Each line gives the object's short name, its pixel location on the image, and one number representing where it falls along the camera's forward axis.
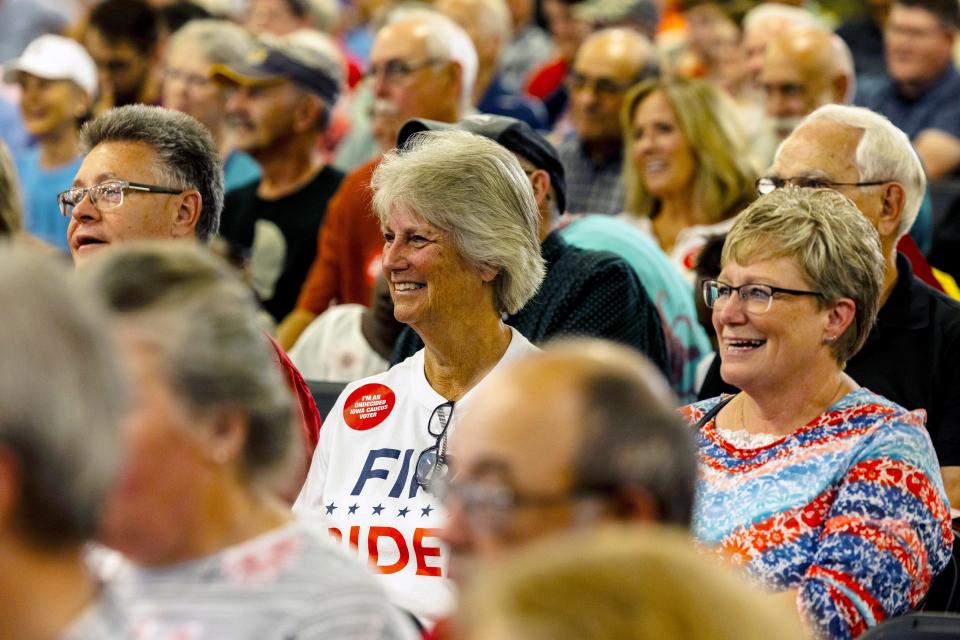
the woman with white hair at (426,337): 6.27
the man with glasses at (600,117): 12.79
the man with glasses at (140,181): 7.24
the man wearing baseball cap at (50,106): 13.57
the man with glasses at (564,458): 3.46
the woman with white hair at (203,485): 3.67
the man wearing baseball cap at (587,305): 7.72
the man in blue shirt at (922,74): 13.44
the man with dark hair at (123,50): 15.59
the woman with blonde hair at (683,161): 11.16
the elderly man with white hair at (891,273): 7.03
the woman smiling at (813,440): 5.63
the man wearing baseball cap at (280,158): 11.71
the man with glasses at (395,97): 10.82
